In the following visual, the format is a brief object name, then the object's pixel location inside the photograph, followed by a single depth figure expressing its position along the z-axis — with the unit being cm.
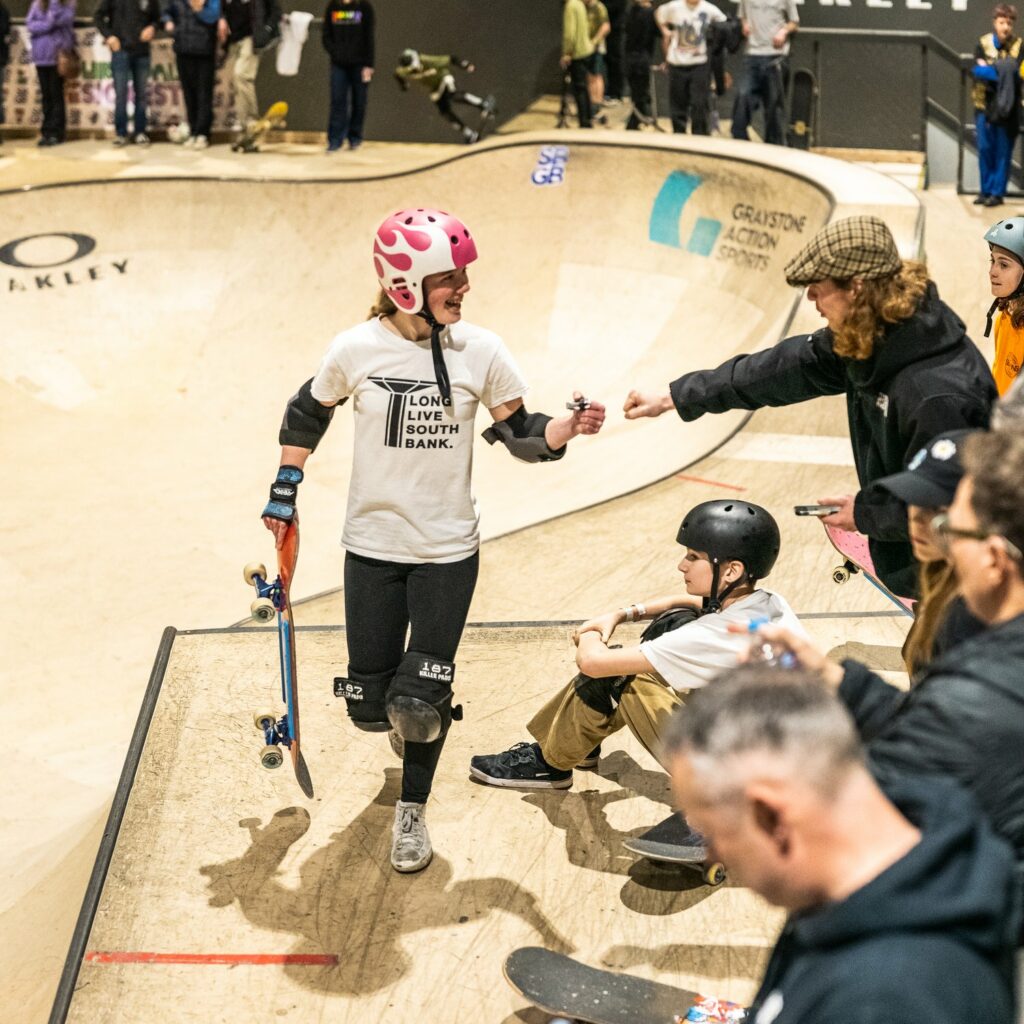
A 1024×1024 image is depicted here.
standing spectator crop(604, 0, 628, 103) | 1809
